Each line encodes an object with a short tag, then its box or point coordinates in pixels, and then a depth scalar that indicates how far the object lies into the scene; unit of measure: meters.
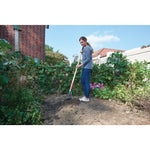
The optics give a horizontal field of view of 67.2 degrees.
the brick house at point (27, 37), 6.96
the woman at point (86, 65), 2.56
